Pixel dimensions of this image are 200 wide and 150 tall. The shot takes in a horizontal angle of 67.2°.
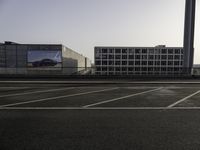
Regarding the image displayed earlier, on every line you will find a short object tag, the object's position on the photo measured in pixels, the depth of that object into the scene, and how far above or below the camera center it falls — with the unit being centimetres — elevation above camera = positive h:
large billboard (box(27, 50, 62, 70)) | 4111 +275
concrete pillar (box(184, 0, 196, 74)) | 1654 +410
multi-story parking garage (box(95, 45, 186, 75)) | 7860 +726
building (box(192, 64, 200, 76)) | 1586 -9
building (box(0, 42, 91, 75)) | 3963 +327
